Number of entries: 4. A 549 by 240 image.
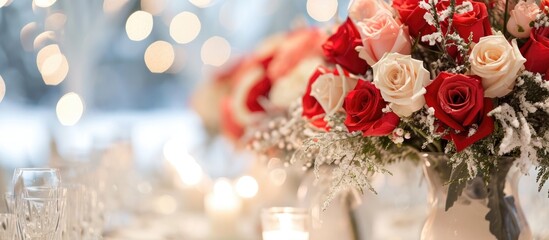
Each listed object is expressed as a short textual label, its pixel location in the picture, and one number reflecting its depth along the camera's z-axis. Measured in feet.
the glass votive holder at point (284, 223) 4.28
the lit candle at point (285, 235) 4.29
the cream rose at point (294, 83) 4.99
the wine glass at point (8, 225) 3.86
